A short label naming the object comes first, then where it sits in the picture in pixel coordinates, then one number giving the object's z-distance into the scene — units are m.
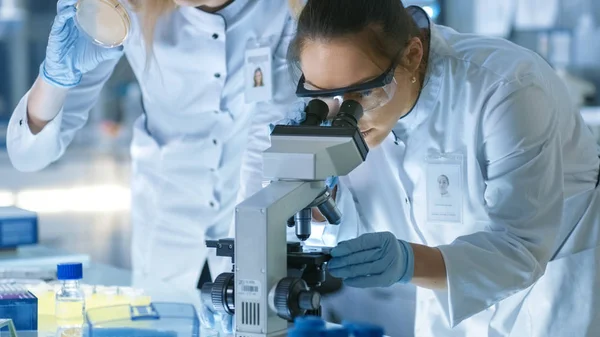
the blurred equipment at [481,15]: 6.14
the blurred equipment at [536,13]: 5.94
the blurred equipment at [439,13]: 6.49
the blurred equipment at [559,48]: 5.77
